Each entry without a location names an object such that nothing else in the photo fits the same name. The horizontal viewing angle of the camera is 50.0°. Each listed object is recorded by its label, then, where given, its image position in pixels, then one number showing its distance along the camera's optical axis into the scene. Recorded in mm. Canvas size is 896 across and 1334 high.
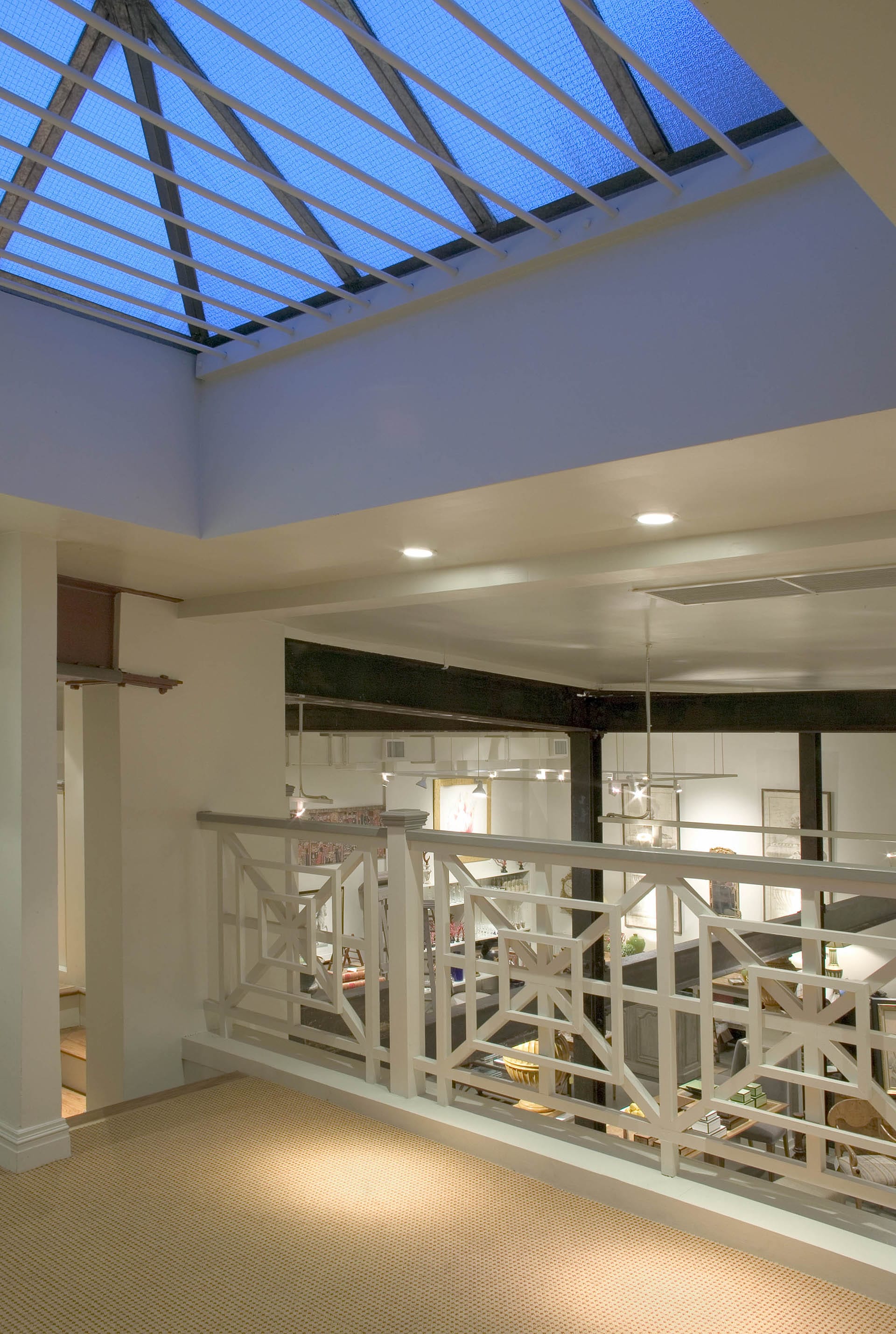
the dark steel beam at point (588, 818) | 7594
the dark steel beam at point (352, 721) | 6531
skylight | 1812
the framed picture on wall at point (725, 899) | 11773
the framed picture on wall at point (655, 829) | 12234
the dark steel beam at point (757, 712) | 7348
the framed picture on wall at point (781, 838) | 11328
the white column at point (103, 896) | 3900
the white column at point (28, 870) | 2971
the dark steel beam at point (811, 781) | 8031
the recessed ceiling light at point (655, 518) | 2697
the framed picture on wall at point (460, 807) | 12367
